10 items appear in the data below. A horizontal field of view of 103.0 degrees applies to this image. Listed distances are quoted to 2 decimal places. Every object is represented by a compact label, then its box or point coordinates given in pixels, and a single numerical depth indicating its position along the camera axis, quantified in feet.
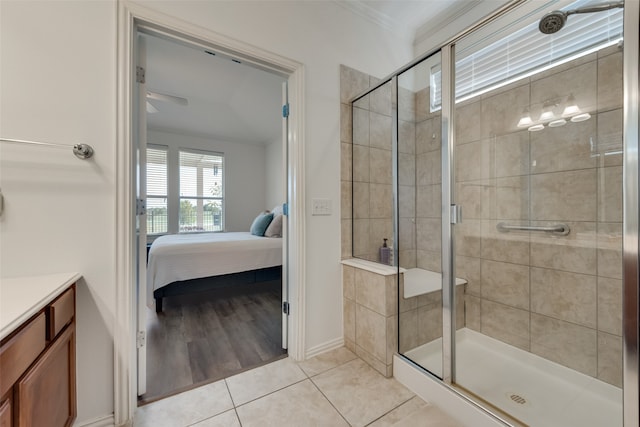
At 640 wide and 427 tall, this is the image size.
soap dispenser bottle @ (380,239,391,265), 6.62
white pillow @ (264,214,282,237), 11.71
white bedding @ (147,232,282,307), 8.64
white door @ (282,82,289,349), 6.15
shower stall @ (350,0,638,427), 4.66
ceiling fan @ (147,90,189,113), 9.20
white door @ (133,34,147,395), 4.51
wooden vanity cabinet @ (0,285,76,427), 2.27
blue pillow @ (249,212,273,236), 12.21
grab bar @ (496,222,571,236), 5.37
